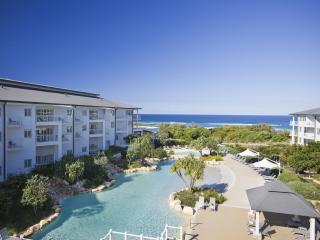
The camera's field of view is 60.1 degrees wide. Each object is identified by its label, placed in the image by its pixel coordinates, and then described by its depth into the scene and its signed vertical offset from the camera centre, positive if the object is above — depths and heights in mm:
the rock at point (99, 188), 26048 -7046
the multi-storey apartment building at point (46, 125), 26391 -1292
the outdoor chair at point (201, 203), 20281 -6418
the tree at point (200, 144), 45438 -4616
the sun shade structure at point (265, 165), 30656 -5342
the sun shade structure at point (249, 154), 38031 -5131
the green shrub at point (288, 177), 26188 -5772
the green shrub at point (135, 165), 36800 -6702
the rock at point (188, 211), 19950 -6904
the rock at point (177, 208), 20781 -6980
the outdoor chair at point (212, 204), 19875 -6381
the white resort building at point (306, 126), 43531 -1366
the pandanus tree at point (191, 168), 23641 -4472
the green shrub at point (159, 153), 43844 -6101
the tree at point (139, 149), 36828 -4577
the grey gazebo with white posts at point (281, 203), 14109 -4589
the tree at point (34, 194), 18297 -5408
